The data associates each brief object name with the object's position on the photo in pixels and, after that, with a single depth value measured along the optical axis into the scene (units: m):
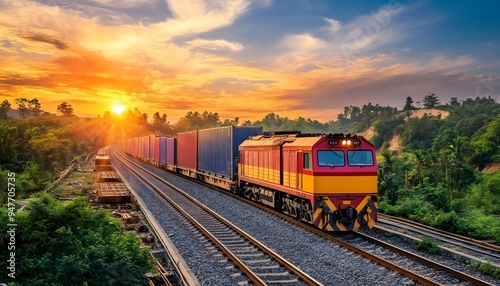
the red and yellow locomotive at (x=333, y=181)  15.26
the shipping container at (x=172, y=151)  46.06
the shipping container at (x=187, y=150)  36.50
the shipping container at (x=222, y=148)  27.27
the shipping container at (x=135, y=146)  80.50
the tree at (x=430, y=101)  134.68
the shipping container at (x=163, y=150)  50.82
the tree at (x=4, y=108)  177.69
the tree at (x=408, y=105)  135.00
